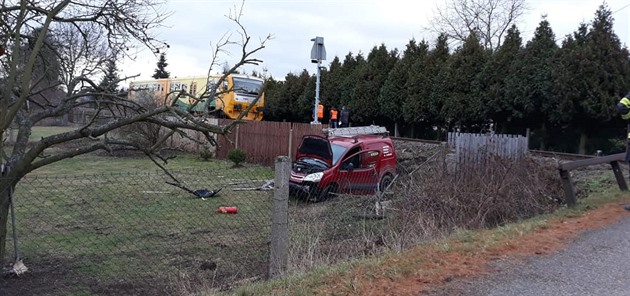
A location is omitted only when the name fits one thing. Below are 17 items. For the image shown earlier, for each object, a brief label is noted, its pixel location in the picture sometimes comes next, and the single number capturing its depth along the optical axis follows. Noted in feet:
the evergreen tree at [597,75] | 61.93
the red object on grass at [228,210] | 38.40
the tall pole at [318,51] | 65.74
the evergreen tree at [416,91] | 86.94
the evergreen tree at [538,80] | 67.62
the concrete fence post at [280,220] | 17.81
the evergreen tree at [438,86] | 83.46
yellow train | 96.89
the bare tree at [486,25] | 149.18
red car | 42.29
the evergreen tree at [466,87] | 78.48
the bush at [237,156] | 70.23
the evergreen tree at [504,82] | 71.72
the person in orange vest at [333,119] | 91.42
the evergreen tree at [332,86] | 113.91
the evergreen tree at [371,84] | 100.32
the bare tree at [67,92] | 22.74
